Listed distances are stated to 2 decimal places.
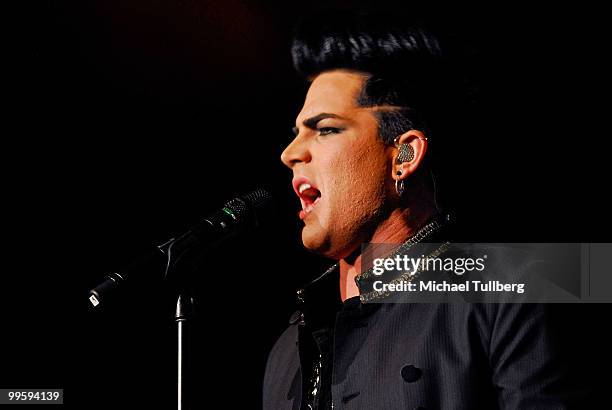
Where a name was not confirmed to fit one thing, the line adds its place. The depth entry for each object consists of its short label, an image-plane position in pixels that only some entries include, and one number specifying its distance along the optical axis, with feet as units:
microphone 16.38
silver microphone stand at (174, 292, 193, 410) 16.42
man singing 16.52
